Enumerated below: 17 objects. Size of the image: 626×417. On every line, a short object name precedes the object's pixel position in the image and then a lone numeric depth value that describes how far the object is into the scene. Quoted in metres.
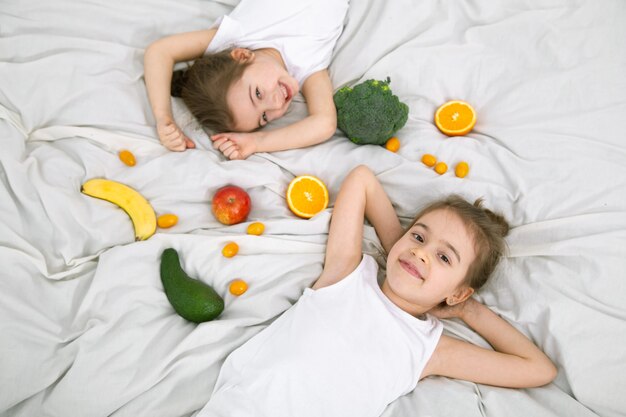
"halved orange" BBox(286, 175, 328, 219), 1.76
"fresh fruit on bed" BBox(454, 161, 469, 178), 1.77
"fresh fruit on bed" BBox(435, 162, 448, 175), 1.79
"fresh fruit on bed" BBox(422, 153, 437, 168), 1.83
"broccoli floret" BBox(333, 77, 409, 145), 1.78
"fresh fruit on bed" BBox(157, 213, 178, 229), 1.66
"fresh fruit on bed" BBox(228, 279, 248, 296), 1.53
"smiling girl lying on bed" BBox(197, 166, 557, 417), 1.36
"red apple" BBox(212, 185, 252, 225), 1.67
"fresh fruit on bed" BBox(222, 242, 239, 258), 1.57
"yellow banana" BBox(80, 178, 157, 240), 1.62
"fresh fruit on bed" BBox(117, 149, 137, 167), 1.75
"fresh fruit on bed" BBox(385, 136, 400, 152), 1.91
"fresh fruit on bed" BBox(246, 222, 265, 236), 1.64
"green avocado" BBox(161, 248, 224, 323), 1.44
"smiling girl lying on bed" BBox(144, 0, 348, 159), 1.87
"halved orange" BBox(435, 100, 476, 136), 1.92
